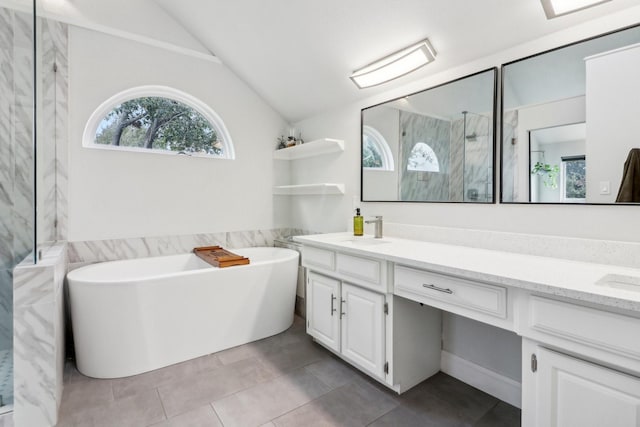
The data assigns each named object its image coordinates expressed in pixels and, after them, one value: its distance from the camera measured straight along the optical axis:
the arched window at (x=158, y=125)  2.75
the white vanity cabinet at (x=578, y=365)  0.95
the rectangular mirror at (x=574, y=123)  1.39
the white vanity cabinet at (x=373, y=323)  1.81
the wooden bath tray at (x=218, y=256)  2.54
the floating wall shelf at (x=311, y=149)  2.97
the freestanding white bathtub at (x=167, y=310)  2.07
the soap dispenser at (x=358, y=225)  2.55
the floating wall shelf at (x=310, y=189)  2.99
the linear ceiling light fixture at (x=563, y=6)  1.41
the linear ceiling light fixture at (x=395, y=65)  2.00
